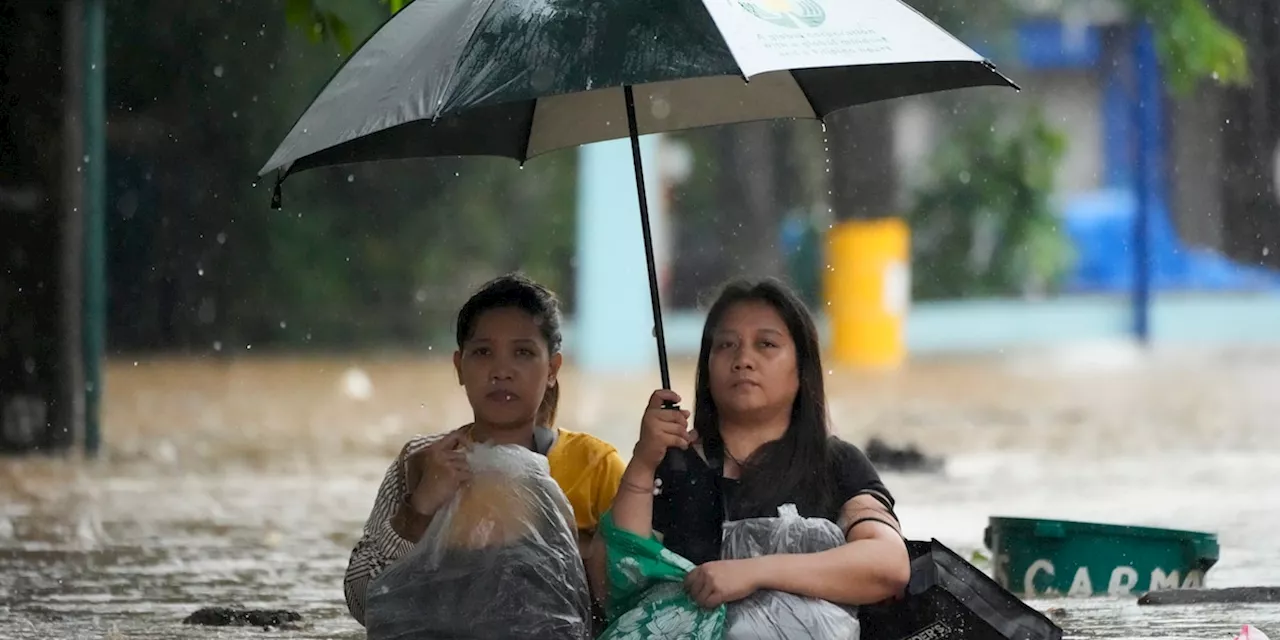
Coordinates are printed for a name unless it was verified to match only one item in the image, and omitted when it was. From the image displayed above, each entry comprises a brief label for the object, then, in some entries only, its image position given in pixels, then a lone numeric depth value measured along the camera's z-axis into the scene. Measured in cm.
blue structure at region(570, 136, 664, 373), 3534
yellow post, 3747
